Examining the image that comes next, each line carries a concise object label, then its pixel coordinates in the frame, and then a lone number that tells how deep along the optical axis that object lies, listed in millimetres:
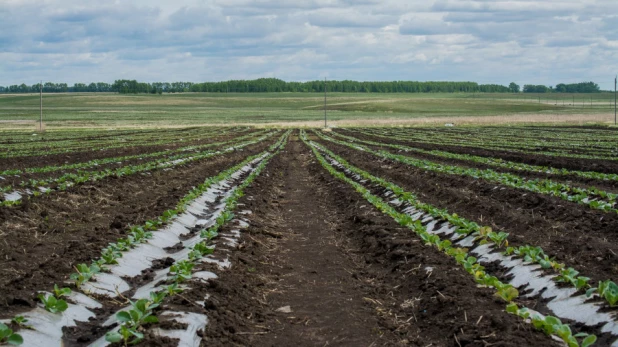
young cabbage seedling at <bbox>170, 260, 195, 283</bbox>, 7742
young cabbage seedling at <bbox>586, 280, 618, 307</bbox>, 6301
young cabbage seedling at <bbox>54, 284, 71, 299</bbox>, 6648
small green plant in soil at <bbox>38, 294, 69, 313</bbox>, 6453
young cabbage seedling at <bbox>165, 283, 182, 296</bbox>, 7115
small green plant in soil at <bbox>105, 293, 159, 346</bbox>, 5602
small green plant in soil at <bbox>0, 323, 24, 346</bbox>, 5227
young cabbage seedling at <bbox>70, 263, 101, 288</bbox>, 7586
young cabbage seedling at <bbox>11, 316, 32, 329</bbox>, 5879
